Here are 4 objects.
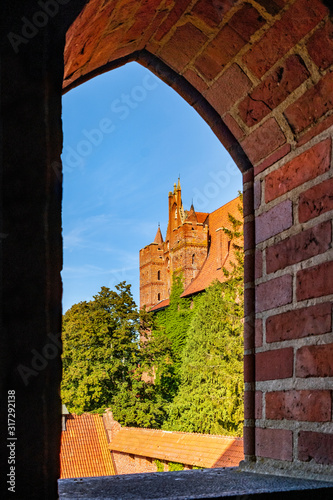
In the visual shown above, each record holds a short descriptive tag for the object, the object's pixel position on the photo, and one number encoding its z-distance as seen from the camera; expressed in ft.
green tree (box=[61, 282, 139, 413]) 74.69
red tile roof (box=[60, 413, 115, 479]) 54.24
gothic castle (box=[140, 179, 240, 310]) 100.73
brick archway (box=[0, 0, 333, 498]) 4.71
